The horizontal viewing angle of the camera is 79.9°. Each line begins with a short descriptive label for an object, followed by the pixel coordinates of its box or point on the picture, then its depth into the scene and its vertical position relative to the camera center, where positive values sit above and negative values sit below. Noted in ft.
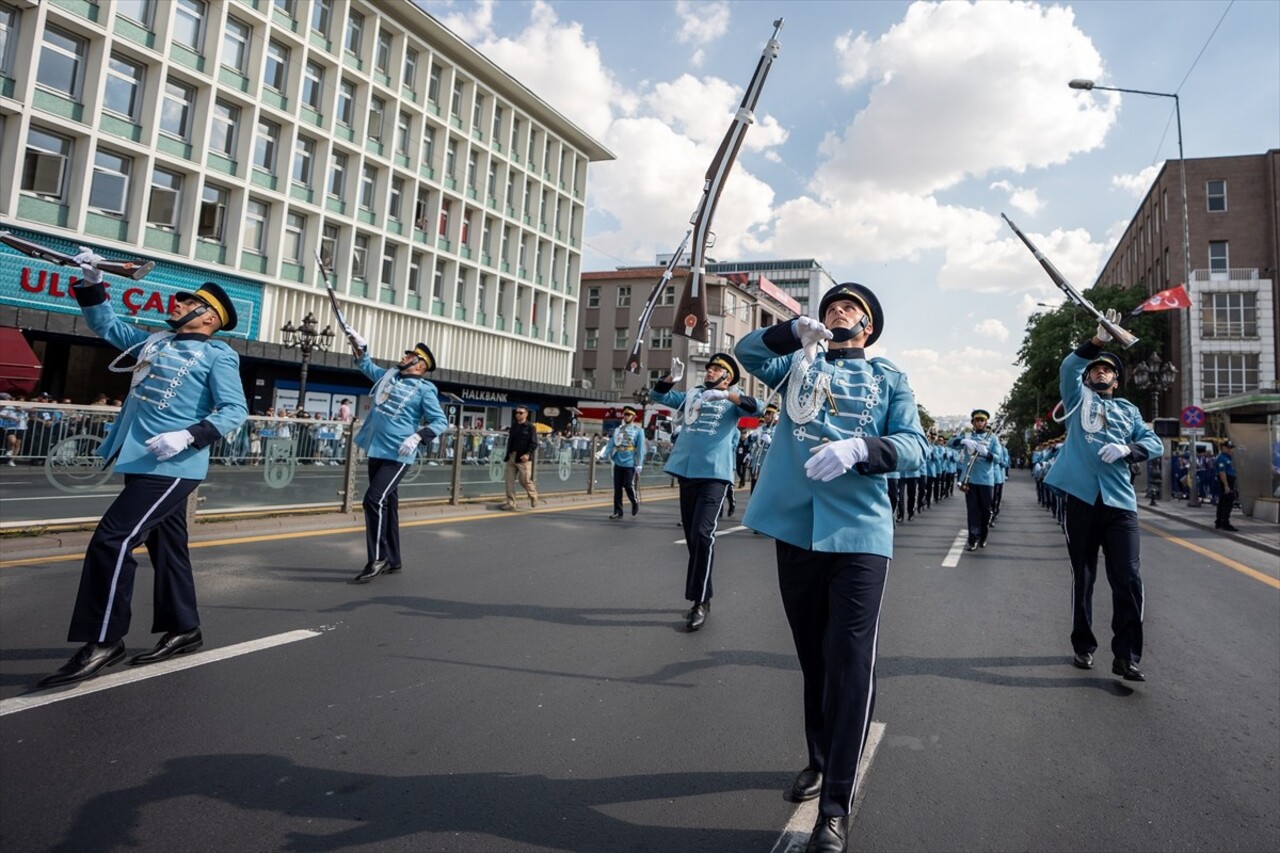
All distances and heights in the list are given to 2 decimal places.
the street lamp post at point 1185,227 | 63.36 +30.98
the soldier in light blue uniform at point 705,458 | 18.80 +0.36
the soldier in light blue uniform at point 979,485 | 37.22 +0.23
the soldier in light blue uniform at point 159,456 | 12.61 -0.36
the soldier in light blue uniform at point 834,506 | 8.63 -0.33
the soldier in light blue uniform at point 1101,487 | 15.23 +0.21
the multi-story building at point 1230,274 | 134.62 +41.42
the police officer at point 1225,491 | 52.26 +1.00
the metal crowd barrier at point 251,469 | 24.16 -1.08
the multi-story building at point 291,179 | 79.25 +35.04
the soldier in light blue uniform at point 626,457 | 44.65 +0.60
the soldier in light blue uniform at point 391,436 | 21.85 +0.47
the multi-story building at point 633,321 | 187.01 +37.93
